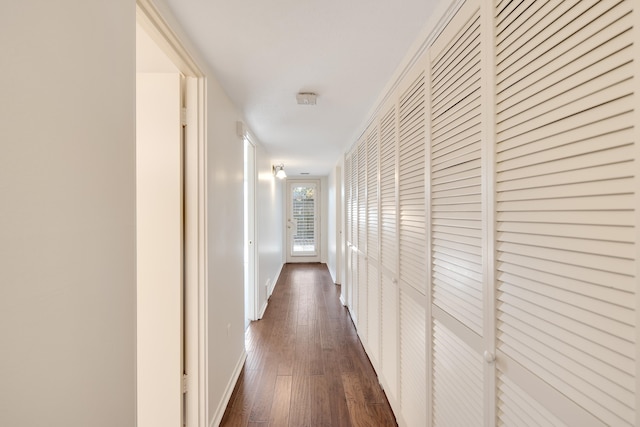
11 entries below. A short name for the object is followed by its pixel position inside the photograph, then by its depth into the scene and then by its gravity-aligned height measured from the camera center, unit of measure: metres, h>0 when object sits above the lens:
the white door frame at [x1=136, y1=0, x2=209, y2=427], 1.69 -0.25
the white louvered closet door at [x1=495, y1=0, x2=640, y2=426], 0.54 +0.00
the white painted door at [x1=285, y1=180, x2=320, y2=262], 7.79 -0.25
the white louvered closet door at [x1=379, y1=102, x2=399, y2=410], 1.91 -0.28
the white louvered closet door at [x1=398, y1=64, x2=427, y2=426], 1.46 -0.19
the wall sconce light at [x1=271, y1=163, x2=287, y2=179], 5.23 +0.84
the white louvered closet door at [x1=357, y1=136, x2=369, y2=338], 2.86 -0.33
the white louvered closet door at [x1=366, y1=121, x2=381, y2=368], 2.41 -0.34
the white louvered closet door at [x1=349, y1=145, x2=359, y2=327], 3.36 -0.26
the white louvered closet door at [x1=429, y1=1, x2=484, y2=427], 0.98 -0.03
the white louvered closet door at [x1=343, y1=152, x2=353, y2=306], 3.83 -0.07
